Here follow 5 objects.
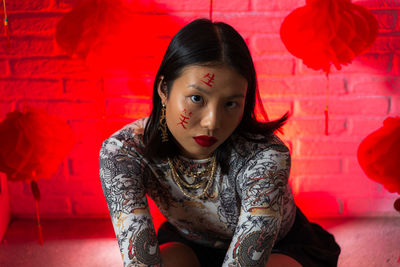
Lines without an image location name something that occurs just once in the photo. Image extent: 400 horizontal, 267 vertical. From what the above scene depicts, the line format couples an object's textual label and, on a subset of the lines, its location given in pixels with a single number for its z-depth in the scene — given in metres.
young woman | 1.03
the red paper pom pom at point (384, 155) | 1.37
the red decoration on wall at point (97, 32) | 1.34
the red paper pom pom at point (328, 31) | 1.33
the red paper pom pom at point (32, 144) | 1.38
